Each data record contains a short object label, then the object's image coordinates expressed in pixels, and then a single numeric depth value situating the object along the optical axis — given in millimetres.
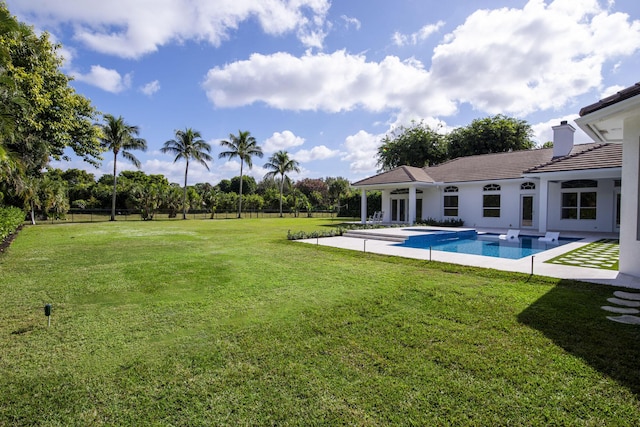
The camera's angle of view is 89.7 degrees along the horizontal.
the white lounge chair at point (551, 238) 13812
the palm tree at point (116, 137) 29969
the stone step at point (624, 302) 5051
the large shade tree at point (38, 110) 10522
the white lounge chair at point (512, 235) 15117
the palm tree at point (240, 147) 38344
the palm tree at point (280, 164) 41781
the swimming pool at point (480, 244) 11484
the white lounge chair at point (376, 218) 26417
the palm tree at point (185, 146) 35031
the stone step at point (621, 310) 4739
